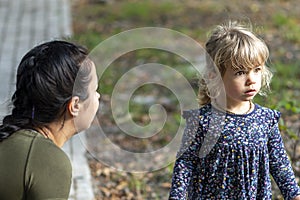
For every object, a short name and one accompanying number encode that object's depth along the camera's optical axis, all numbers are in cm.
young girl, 582
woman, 489
